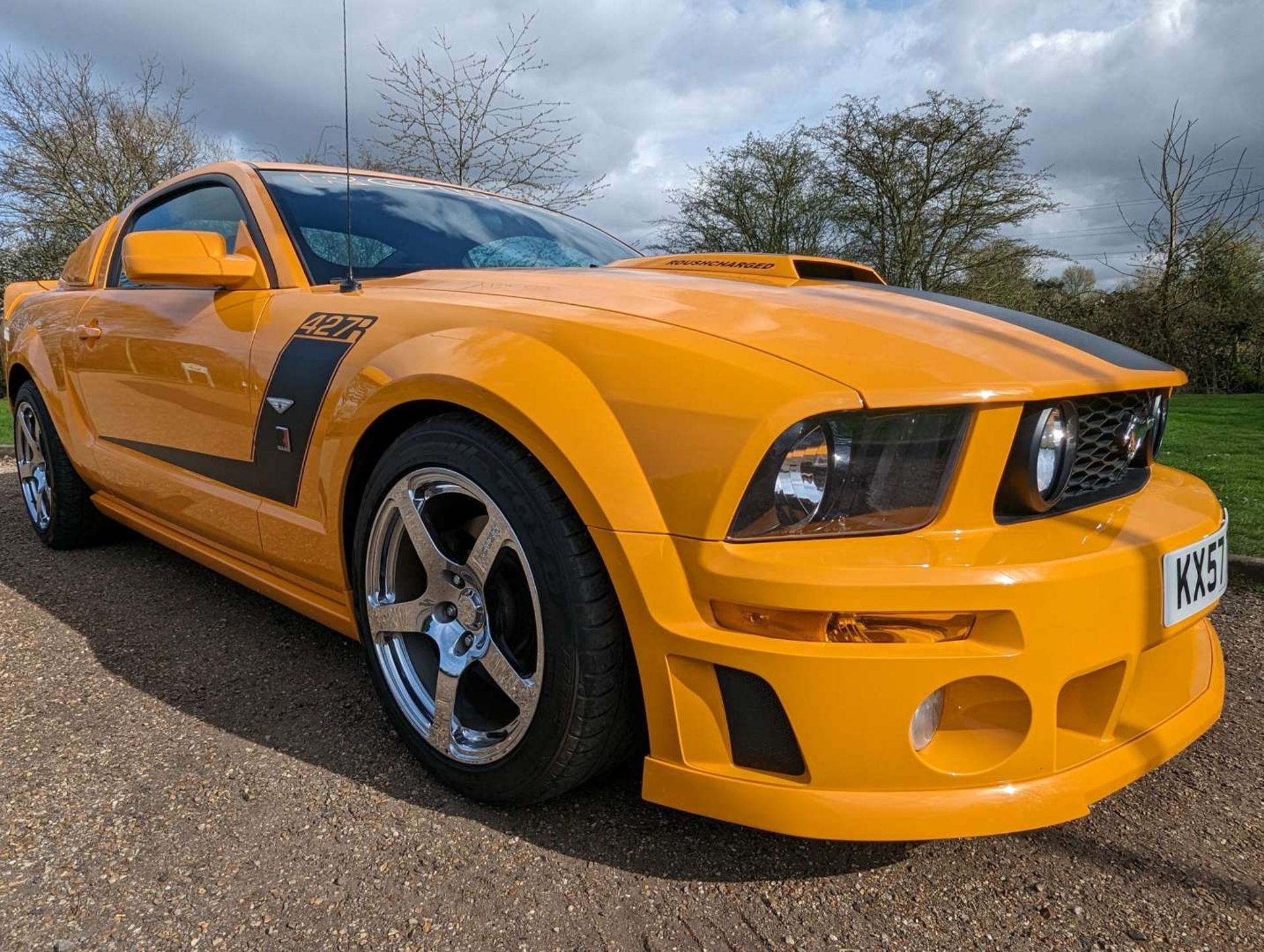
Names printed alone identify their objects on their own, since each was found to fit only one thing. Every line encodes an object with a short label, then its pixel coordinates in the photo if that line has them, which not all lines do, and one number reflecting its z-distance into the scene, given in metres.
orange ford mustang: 1.27
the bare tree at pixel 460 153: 7.61
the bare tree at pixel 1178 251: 12.86
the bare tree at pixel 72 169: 12.34
